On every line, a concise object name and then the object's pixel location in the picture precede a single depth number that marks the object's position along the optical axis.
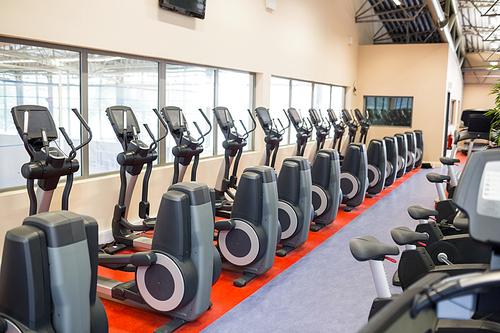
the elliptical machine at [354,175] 6.13
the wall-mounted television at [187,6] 5.42
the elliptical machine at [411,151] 9.96
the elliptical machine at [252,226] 3.65
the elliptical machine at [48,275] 1.97
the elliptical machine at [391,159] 7.88
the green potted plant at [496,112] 5.12
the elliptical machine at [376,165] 7.08
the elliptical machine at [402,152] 8.96
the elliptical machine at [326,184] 5.17
